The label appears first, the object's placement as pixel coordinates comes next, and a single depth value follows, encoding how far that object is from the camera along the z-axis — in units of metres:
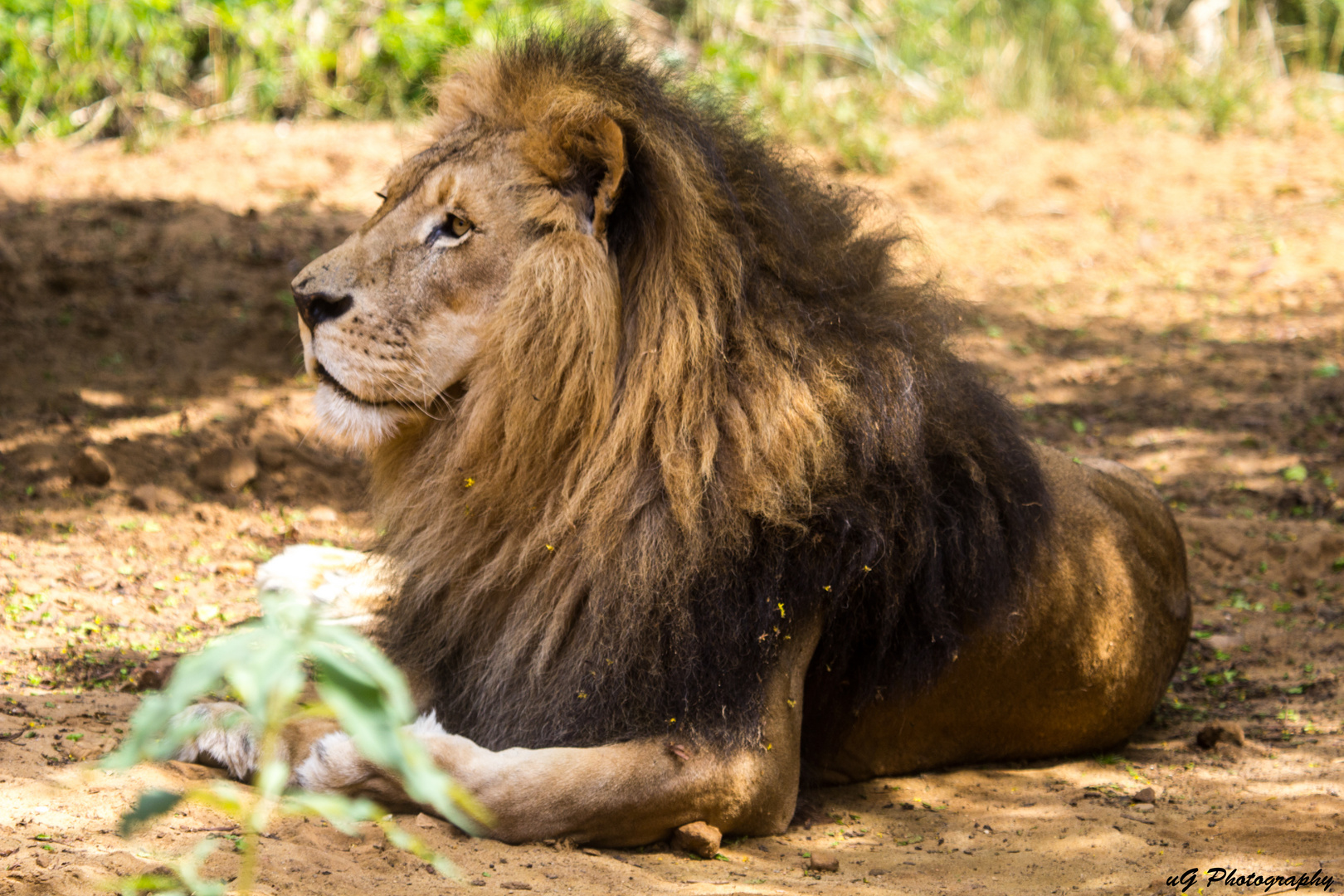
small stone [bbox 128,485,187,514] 8.98
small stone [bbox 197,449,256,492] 9.44
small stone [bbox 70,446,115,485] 9.02
